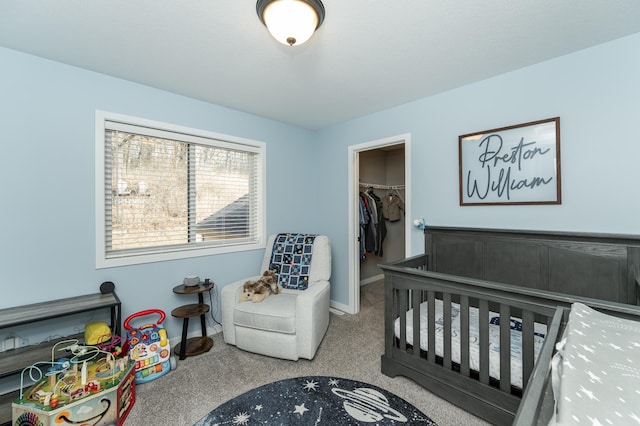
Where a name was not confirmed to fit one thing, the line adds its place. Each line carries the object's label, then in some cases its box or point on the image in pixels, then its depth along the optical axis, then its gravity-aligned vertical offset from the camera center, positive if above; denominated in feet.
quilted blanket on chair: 9.09 -1.59
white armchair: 7.03 -2.92
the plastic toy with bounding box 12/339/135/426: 4.50 -3.16
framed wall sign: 6.38 +1.24
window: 7.22 +0.74
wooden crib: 4.84 -1.79
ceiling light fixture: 4.27 +3.26
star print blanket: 1.13 -0.89
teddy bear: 7.80 -2.24
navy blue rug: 5.12 -3.94
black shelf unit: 5.04 -2.01
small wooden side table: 7.32 -2.82
